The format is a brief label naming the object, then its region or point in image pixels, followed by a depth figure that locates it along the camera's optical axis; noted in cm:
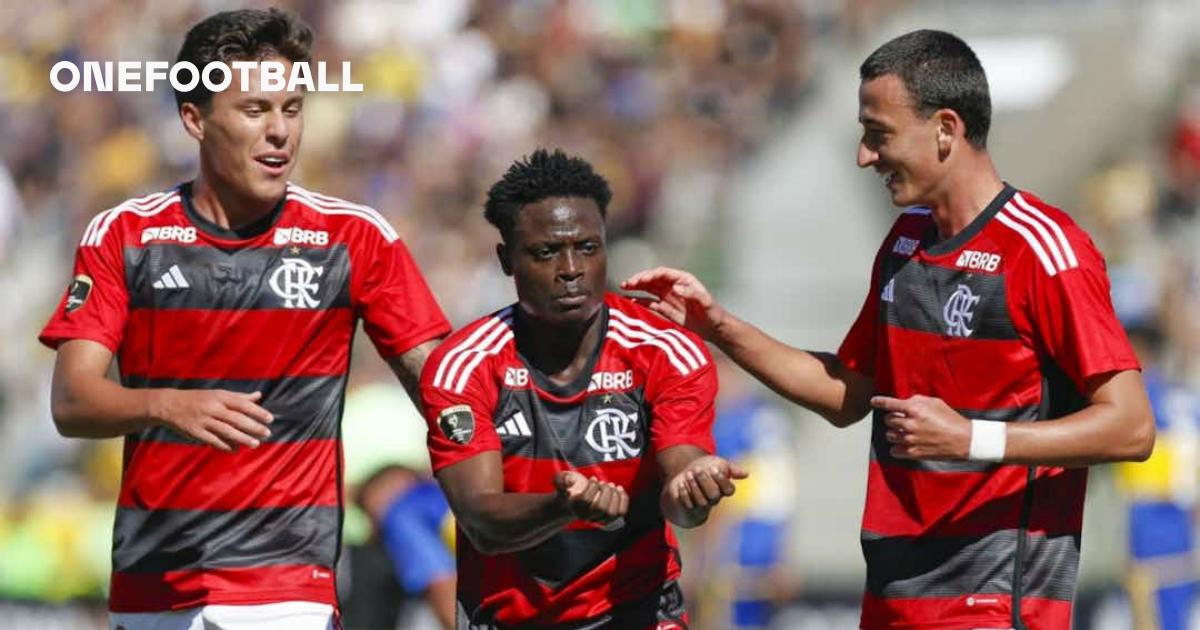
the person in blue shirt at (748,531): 3097
